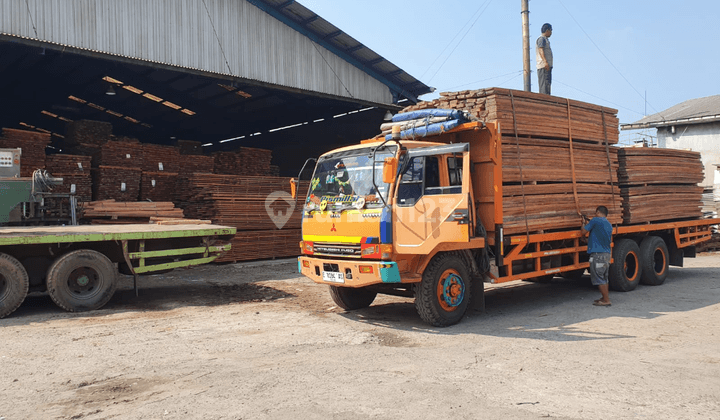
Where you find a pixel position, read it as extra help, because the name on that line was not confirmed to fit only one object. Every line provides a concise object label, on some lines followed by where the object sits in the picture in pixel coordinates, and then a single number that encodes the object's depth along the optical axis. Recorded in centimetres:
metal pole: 1619
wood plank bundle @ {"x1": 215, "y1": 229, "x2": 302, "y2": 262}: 1496
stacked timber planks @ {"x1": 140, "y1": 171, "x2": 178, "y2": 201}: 1575
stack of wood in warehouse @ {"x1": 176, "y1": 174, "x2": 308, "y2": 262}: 1480
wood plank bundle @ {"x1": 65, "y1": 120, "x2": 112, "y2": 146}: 1562
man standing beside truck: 920
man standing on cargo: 1239
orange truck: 735
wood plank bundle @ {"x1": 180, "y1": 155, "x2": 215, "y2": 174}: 1667
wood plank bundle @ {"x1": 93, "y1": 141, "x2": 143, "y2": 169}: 1498
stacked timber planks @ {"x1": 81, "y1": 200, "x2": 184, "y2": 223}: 1386
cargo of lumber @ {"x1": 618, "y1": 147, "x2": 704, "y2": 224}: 1098
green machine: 1177
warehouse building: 1314
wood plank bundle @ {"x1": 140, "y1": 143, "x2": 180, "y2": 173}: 1588
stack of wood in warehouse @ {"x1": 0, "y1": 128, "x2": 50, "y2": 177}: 1345
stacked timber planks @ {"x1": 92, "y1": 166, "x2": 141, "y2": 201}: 1484
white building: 2484
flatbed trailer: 844
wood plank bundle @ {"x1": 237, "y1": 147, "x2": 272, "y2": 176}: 1803
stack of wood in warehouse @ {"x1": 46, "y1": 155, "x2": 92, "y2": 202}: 1406
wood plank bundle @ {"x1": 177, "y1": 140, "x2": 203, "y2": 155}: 1870
